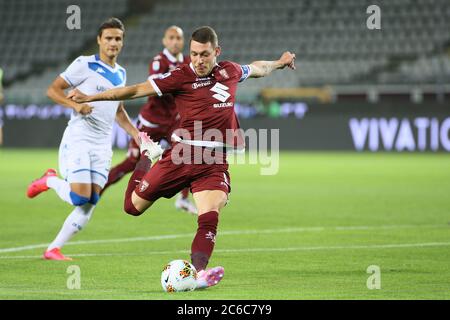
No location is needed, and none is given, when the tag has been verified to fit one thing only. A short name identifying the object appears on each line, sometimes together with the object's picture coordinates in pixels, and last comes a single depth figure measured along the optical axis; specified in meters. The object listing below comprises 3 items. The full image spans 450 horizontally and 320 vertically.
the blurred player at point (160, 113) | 26.20
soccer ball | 14.10
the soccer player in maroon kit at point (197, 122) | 15.58
